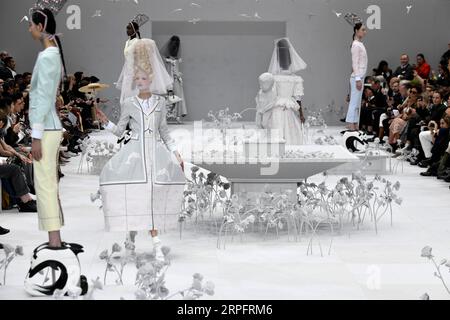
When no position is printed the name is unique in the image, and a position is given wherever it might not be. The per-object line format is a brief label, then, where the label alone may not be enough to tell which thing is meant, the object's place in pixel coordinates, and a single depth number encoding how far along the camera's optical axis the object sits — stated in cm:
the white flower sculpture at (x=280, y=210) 893
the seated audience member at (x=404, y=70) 2133
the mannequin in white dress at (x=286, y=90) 1274
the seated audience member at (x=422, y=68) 2255
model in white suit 799
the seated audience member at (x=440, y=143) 1386
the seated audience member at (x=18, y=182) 1045
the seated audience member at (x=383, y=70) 2256
